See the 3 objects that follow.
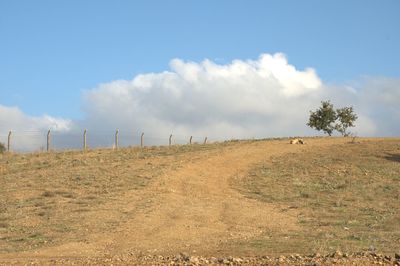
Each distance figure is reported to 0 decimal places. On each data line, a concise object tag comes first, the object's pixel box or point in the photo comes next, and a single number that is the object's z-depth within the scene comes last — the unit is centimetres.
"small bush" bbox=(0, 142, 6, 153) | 4725
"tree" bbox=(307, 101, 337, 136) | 5569
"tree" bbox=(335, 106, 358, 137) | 5550
